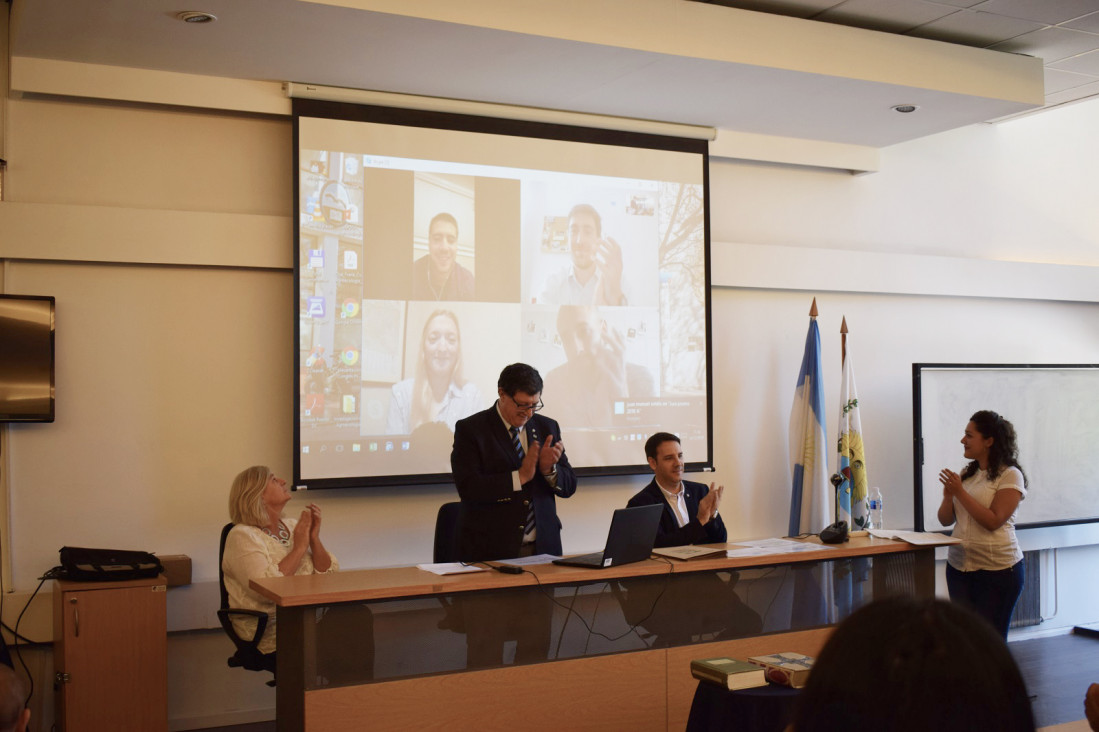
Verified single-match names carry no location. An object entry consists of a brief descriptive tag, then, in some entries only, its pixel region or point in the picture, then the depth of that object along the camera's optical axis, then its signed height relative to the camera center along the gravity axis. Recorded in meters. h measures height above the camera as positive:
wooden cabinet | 4.10 -1.18
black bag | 4.20 -0.80
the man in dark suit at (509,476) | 4.14 -0.39
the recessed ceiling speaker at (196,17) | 4.09 +1.59
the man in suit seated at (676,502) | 4.38 -0.54
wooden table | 3.19 -1.00
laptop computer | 3.66 -0.60
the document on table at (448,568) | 3.55 -0.69
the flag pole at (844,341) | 6.24 +0.30
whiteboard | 6.37 -0.27
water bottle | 5.49 -0.70
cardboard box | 4.69 -0.91
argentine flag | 6.04 -0.41
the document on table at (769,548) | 4.05 -0.71
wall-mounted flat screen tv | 4.40 +0.12
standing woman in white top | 4.70 -0.65
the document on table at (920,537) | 4.43 -0.71
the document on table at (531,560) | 3.77 -0.70
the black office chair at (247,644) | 3.86 -1.06
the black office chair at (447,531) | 4.47 -0.68
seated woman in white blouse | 3.87 -0.66
